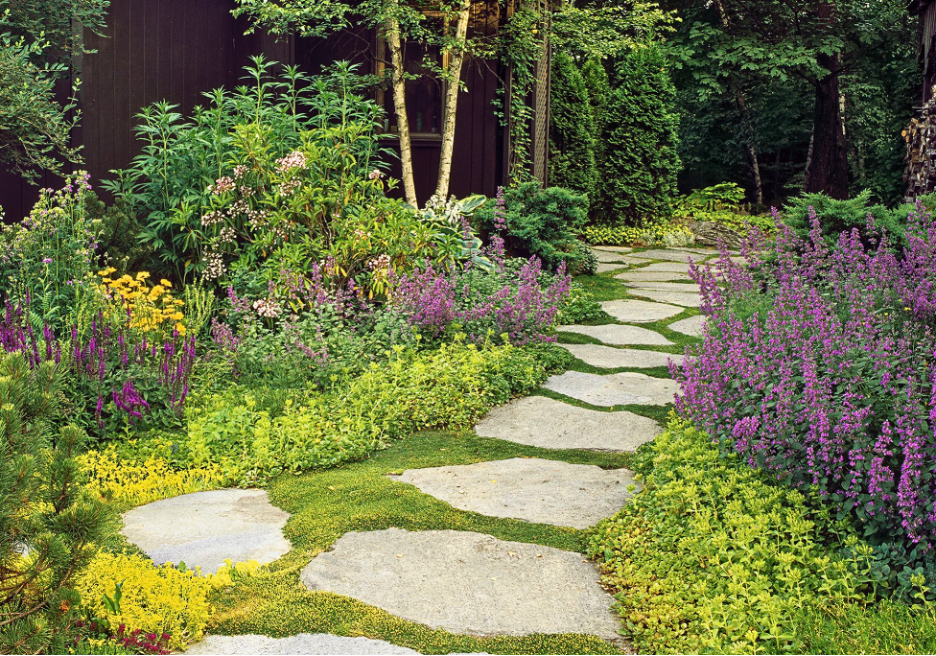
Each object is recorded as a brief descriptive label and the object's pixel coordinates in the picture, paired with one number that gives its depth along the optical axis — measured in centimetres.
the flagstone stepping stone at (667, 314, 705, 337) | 636
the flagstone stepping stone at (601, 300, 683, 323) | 685
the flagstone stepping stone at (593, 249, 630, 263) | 1044
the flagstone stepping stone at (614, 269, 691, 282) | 892
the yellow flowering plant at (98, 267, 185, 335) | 473
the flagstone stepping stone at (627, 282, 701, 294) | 827
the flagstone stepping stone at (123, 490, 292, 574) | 280
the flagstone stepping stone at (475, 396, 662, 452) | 409
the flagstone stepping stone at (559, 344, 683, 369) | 549
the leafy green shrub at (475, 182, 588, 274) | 799
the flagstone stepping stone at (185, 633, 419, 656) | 224
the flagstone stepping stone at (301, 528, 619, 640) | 247
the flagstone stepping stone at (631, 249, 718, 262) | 1084
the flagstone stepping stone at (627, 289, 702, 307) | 756
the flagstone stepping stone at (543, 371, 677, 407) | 475
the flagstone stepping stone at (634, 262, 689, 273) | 974
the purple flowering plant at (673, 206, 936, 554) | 261
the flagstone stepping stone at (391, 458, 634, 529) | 326
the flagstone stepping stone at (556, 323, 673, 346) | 607
